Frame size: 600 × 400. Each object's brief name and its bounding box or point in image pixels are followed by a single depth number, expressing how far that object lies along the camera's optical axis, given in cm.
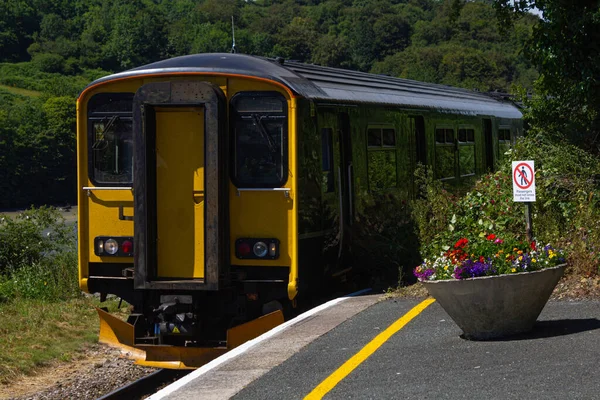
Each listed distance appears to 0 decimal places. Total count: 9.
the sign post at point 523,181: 1077
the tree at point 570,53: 1220
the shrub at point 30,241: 1814
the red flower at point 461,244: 894
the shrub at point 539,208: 1155
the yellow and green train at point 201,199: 1030
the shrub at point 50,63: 13125
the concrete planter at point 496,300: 851
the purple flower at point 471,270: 856
